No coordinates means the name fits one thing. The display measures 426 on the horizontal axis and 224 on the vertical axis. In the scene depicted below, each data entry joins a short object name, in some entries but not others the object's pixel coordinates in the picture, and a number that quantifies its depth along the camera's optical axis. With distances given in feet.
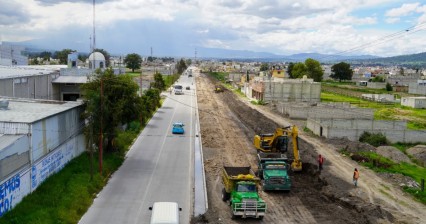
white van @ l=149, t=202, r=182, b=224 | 58.18
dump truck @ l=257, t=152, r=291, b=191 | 87.04
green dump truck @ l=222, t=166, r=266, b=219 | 70.44
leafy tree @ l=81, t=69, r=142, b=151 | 101.35
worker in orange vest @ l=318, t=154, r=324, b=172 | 107.65
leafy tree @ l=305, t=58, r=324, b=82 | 444.96
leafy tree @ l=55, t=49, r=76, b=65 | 575.62
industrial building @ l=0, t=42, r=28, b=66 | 260.91
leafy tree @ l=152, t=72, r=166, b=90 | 300.87
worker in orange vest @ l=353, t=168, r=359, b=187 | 94.78
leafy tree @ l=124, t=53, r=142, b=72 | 619.26
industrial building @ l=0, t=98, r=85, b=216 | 65.45
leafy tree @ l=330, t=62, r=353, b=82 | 561.02
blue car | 155.43
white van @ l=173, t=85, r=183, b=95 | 333.83
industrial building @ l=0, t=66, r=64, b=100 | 120.65
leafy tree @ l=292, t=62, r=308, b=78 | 434.71
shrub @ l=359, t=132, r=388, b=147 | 143.84
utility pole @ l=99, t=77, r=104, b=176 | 90.44
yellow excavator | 100.80
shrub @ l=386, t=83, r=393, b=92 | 431.43
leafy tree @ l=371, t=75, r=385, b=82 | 528.46
